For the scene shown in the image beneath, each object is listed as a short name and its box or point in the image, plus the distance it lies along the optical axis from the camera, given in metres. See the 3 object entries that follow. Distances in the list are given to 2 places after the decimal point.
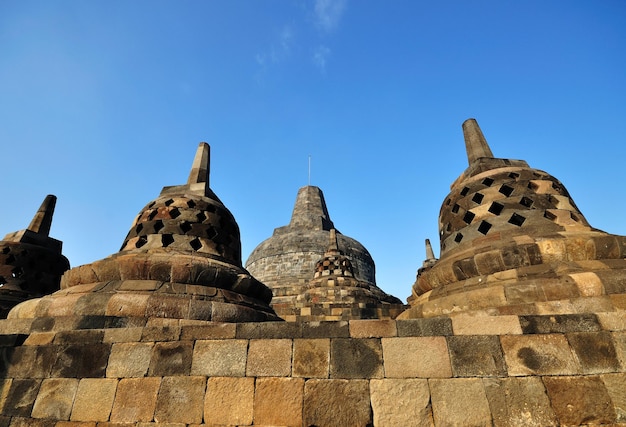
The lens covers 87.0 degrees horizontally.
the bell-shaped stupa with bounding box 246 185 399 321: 22.67
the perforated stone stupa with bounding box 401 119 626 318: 3.99
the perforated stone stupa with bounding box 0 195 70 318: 8.59
